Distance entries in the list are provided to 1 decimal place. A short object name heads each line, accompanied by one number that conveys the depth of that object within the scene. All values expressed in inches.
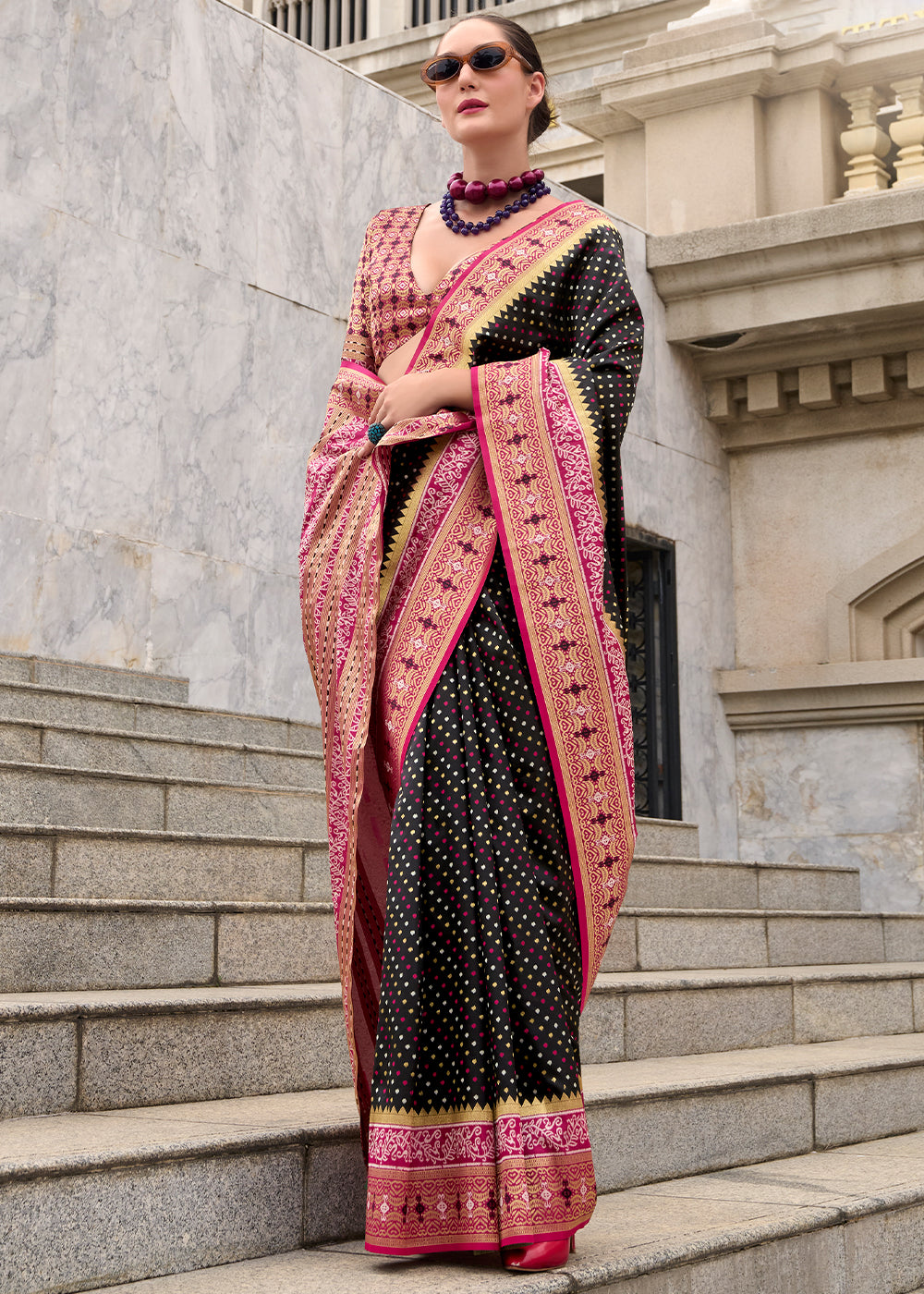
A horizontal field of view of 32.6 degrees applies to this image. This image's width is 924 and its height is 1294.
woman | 84.1
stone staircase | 84.4
